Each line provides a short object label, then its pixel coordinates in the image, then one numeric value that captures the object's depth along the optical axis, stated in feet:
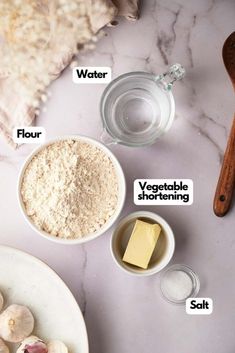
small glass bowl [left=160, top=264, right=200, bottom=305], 3.05
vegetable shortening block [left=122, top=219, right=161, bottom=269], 2.93
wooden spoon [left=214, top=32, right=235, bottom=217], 2.93
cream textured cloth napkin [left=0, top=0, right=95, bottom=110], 3.00
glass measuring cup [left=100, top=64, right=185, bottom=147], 2.98
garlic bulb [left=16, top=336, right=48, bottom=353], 2.92
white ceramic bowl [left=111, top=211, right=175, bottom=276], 2.94
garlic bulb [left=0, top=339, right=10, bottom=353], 2.93
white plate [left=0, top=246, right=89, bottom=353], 2.96
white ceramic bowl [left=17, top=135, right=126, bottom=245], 2.88
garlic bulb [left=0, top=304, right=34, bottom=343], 2.90
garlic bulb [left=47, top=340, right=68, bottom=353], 2.96
